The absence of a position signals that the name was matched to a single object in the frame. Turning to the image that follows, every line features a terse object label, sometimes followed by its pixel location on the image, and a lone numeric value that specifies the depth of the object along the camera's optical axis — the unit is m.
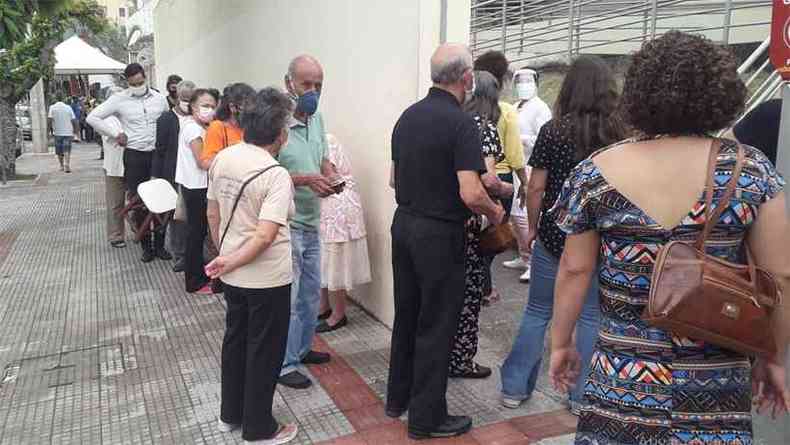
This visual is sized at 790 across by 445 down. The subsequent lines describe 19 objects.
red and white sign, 2.43
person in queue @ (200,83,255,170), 4.97
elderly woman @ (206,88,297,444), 3.03
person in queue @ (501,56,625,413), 3.18
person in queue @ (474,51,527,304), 4.52
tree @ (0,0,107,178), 13.81
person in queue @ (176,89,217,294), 5.82
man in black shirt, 3.02
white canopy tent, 17.55
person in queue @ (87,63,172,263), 7.16
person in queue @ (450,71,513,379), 3.72
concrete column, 20.14
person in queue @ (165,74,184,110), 7.61
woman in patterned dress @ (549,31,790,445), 1.74
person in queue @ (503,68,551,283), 6.07
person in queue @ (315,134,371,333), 4.76
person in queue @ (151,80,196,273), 6.74
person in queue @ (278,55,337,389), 3.84
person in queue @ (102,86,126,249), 7.62
